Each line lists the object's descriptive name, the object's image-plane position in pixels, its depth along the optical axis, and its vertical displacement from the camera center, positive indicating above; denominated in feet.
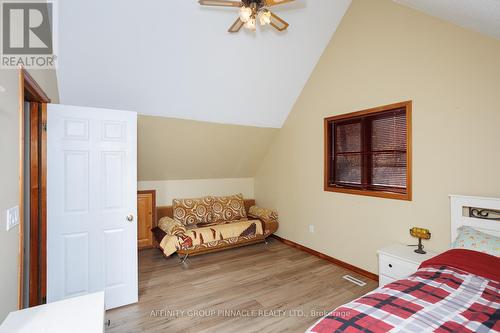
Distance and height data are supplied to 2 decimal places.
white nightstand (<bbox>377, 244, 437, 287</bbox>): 7.77 -3.08
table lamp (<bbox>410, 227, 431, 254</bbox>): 8.28 -2.31
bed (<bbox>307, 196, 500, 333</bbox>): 3.90 -2.47
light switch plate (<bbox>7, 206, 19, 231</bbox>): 4.49 -0.94
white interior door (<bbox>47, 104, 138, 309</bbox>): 7.52 -1.15
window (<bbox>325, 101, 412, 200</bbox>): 9.43 +0.64
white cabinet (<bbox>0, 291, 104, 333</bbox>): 3.93 -2.55
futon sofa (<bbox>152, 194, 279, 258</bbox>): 12.14 -3.23
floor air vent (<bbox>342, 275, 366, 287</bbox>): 9.69 -4.60
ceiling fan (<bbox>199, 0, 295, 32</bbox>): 6.40 +4.21
